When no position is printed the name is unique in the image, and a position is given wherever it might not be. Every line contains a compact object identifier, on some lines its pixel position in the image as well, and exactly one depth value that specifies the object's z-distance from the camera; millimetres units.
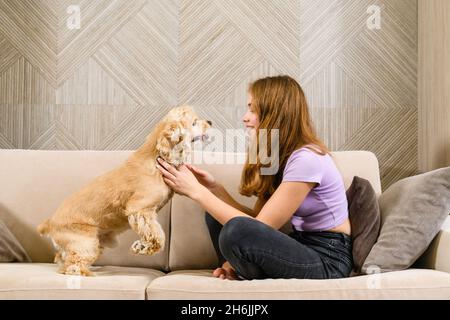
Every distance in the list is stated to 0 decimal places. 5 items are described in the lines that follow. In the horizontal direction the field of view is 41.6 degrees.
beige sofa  1877
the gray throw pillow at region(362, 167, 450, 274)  2105
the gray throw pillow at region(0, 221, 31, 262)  2373
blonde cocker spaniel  2027
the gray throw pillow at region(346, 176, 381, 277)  2152
